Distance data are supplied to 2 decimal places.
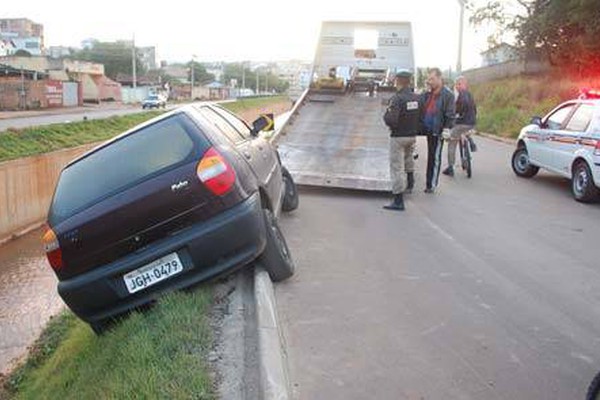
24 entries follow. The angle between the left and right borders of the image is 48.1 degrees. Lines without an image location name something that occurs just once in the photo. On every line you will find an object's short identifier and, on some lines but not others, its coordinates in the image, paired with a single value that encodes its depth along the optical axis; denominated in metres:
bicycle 12.58
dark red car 4.88
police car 9.92
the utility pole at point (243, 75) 148.01
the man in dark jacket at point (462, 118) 12.34
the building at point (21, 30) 128.12
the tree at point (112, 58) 113.94
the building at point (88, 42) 125.00
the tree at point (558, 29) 27.08
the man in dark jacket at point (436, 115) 10.27
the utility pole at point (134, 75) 85.85
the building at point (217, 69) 170.35
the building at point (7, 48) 84.79
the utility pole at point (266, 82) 167.46
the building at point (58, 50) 139.00
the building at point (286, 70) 176.90
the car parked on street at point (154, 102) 61.38
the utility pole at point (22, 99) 51.37
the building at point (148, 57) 141.31
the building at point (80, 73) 70.09
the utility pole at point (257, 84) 156.00
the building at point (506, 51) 38.66
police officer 8.93
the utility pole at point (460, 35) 30.47
